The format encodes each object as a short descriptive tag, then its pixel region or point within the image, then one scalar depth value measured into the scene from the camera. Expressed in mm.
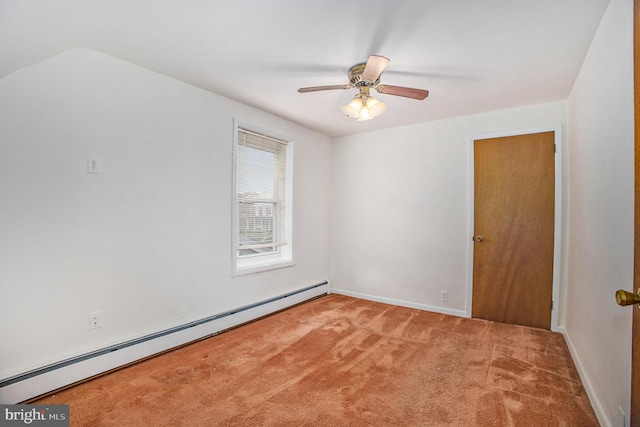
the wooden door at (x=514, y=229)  3006
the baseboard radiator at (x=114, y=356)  1774
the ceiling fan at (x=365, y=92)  2182
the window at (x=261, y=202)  3229
